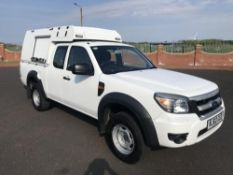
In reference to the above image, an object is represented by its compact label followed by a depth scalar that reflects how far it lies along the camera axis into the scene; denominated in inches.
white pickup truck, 97.7
